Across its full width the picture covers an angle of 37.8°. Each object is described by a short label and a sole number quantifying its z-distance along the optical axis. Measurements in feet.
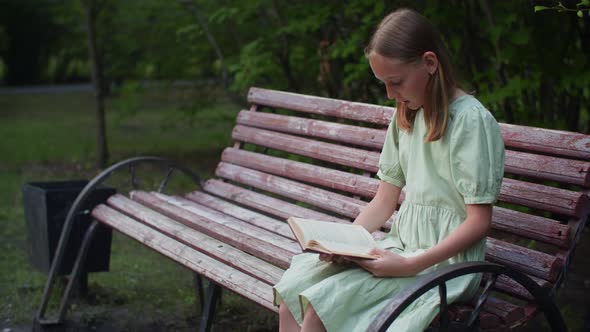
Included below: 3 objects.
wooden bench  9.29
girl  8.62
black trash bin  15.06
